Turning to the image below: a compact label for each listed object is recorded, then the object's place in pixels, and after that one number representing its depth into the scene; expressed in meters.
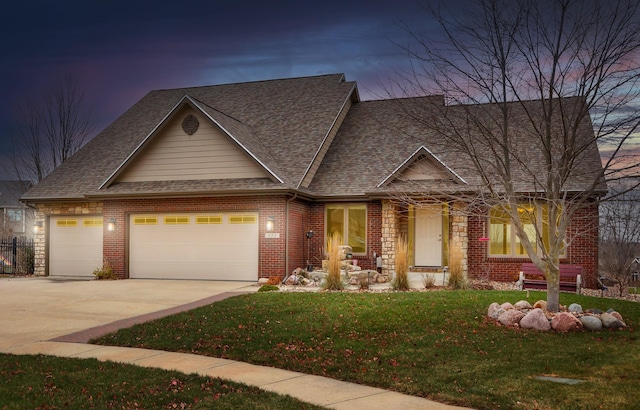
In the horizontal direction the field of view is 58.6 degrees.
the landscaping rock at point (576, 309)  10.54
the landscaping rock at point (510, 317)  9.84
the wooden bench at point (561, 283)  14.80
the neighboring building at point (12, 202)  56.15
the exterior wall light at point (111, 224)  20.56
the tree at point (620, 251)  16.36
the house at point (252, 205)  18.77
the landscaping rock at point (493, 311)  10.38
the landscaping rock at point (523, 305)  10.85
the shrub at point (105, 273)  20.20
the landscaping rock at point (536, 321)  9.52
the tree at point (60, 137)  30.75
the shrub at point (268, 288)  15.66
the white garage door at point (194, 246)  19.14
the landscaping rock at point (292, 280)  17.50
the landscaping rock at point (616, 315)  9.97
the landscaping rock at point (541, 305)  10.81
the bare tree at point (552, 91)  9.43
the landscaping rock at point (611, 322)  9.70
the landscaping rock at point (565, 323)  9.41
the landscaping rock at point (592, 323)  9.53
